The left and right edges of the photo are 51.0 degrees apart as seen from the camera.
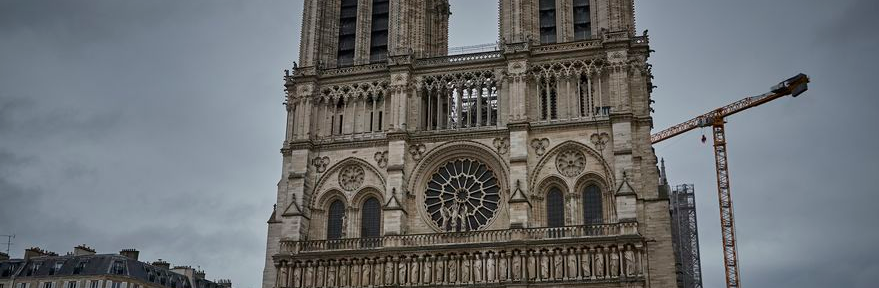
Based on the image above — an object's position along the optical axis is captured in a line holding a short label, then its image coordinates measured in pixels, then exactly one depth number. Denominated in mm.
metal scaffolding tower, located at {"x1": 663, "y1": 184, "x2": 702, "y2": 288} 80875
